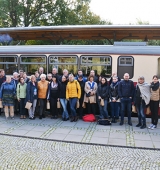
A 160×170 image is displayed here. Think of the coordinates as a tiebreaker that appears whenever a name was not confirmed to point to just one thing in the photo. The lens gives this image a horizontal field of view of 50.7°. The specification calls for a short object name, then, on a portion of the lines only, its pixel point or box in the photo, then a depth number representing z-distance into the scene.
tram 6.64
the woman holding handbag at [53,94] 6.25
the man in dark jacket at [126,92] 5.65
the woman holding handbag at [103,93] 5.89
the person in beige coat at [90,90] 6.08
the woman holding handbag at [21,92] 6.29
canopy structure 8.20
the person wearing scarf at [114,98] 5.87
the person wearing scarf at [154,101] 5.38
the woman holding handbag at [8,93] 6.29
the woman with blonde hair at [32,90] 6.23
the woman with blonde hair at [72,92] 6.00
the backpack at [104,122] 5.78
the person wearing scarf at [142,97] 5.42
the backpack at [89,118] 6.12
